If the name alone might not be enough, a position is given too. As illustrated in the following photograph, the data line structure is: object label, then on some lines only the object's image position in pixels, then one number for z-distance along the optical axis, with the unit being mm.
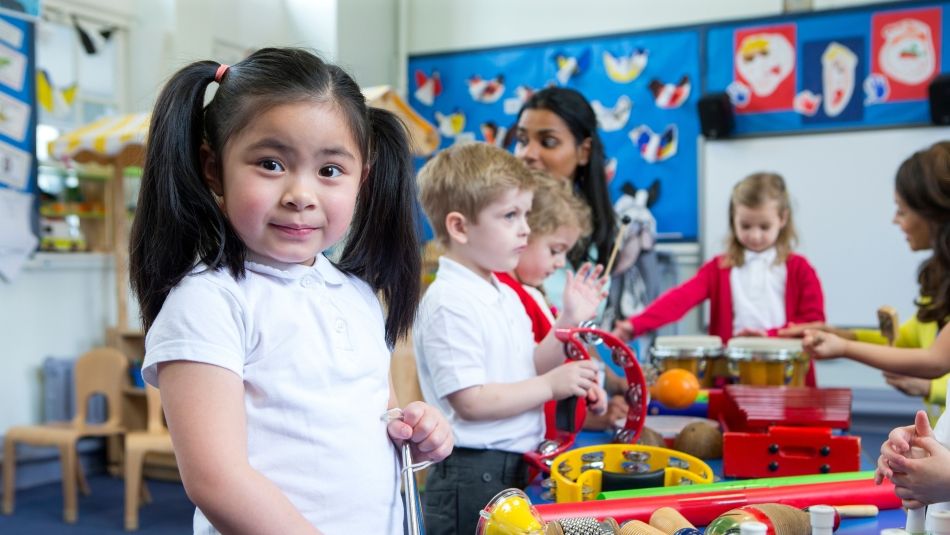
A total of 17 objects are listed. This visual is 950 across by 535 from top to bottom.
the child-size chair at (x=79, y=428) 3922
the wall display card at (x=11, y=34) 4234
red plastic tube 1086
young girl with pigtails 891
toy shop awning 4145
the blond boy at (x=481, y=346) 1538
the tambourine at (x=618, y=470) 1269
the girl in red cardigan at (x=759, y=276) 3043
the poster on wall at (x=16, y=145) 4270
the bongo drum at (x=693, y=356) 2146
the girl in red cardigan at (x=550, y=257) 1824
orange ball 1836
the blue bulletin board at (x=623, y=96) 5152
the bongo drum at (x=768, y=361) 2021
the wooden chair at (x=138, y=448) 3725
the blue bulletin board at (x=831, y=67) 4641
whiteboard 4629
